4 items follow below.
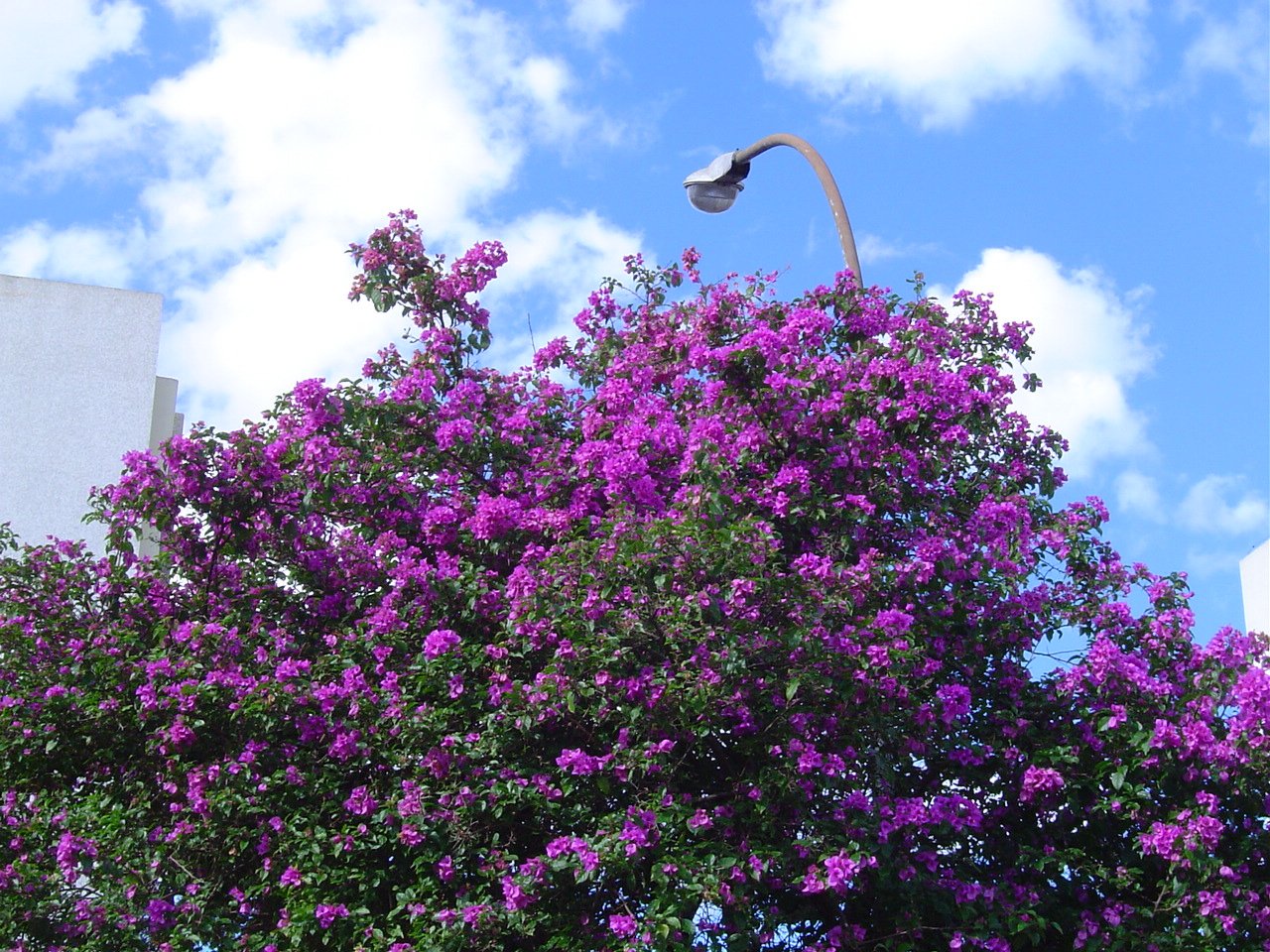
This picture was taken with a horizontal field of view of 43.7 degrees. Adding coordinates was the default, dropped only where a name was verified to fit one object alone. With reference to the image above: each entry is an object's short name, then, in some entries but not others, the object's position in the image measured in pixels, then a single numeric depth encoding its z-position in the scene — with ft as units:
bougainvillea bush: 26.02
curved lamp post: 36.17
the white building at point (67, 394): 74.43
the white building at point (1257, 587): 83.02
